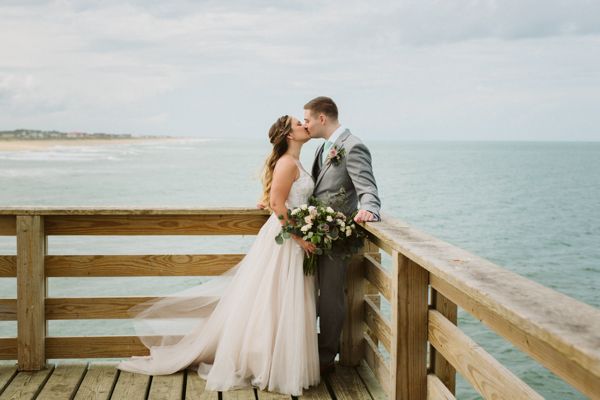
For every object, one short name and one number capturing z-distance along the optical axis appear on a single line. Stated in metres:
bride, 3.96
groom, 4.05
